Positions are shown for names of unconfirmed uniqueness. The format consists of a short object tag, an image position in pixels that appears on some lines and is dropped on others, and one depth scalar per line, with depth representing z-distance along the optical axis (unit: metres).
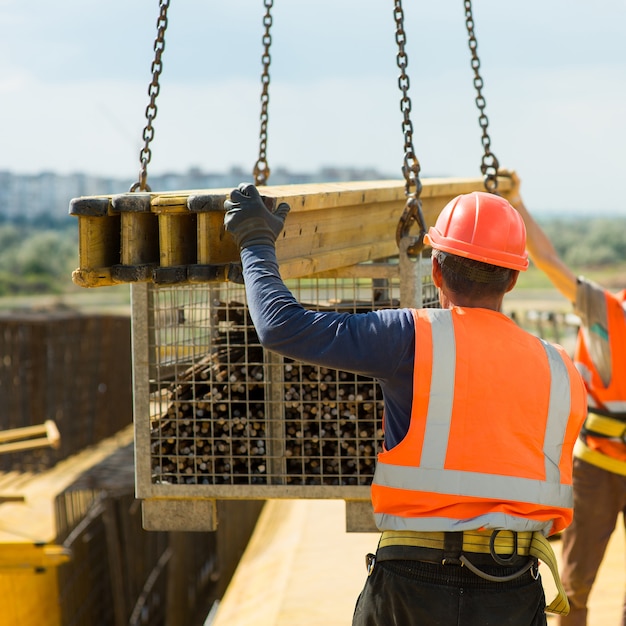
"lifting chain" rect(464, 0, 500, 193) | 9.77
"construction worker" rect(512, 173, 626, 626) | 10.83
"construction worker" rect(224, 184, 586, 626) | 6.07
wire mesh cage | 8.73
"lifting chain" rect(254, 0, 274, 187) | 10.19
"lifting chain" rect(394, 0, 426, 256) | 8.34
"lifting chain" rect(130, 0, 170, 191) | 8.59
